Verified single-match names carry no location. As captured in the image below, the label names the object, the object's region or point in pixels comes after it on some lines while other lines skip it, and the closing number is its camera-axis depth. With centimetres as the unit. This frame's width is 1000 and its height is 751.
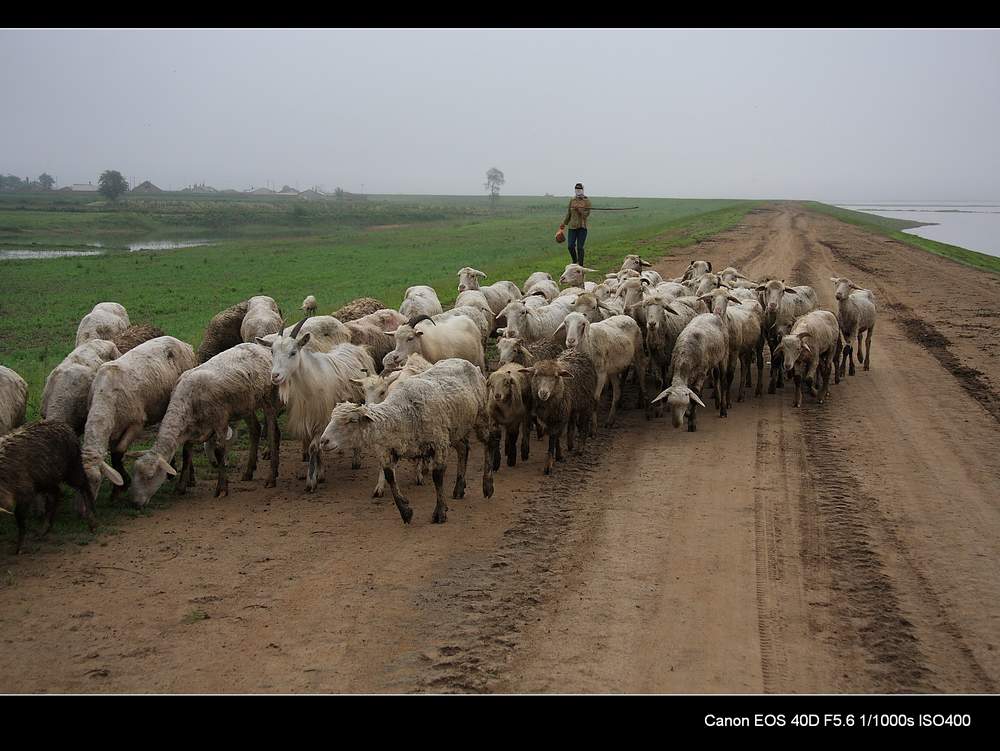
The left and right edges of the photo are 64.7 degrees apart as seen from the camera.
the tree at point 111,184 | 10350
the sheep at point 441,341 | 1195
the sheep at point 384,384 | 995
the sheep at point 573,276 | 1891
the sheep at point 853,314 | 1544
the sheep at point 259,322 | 1406
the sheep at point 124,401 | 941
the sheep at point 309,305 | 1499
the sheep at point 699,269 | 1888
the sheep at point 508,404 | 1034
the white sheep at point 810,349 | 1312
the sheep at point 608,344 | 1235
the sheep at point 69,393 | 1020
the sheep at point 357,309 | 1595
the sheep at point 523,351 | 1197
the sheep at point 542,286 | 1702
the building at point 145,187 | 15838
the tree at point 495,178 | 15438
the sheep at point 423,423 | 873
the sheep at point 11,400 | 995
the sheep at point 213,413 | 969
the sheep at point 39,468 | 820
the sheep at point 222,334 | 1490
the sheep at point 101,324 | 1456
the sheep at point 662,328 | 1369
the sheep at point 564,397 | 1059
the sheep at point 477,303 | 1605
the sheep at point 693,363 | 1212
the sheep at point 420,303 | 1597
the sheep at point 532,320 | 1355
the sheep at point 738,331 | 1363
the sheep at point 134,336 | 1312
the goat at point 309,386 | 1019
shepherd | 2200
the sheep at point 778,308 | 1535
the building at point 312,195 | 15795
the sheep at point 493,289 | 1827
